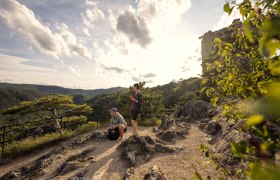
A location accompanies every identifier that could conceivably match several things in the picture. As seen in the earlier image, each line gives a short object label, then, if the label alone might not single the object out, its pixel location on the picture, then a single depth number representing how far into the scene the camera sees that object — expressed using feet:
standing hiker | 17.51
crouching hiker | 18.61
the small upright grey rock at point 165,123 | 22.78
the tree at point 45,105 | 35.94
